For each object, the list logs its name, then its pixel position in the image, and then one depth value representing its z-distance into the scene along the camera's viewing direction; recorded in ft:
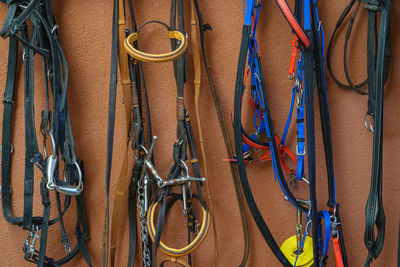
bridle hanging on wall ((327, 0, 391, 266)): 8.16
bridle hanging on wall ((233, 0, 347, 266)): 8.36
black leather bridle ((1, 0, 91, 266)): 8.45
